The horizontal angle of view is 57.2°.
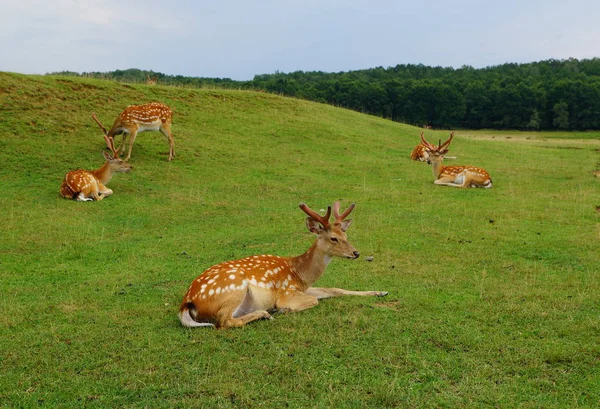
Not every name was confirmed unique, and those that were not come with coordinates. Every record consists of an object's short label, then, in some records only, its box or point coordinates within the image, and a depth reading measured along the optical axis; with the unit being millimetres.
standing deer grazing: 15977
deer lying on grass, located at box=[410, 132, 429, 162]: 19797
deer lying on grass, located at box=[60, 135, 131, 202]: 12617
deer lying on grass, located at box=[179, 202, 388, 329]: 5582
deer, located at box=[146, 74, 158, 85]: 24766
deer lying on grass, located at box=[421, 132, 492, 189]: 15086
